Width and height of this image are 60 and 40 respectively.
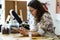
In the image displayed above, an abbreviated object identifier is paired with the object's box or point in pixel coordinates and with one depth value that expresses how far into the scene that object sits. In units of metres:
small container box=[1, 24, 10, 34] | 2.22
